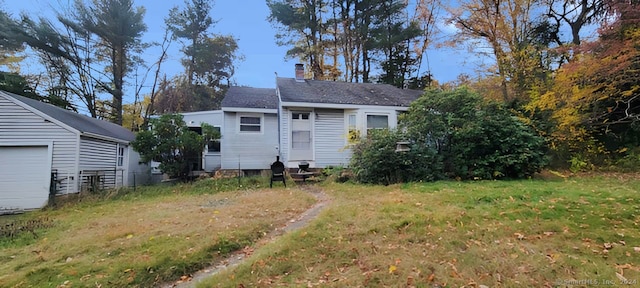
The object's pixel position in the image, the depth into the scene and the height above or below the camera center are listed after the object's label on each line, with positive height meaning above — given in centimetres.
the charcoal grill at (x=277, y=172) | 1102 -51
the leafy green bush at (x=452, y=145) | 1069 +42
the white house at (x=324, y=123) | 1328 +157
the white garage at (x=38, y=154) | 972 +19
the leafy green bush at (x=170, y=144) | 1205 +59
